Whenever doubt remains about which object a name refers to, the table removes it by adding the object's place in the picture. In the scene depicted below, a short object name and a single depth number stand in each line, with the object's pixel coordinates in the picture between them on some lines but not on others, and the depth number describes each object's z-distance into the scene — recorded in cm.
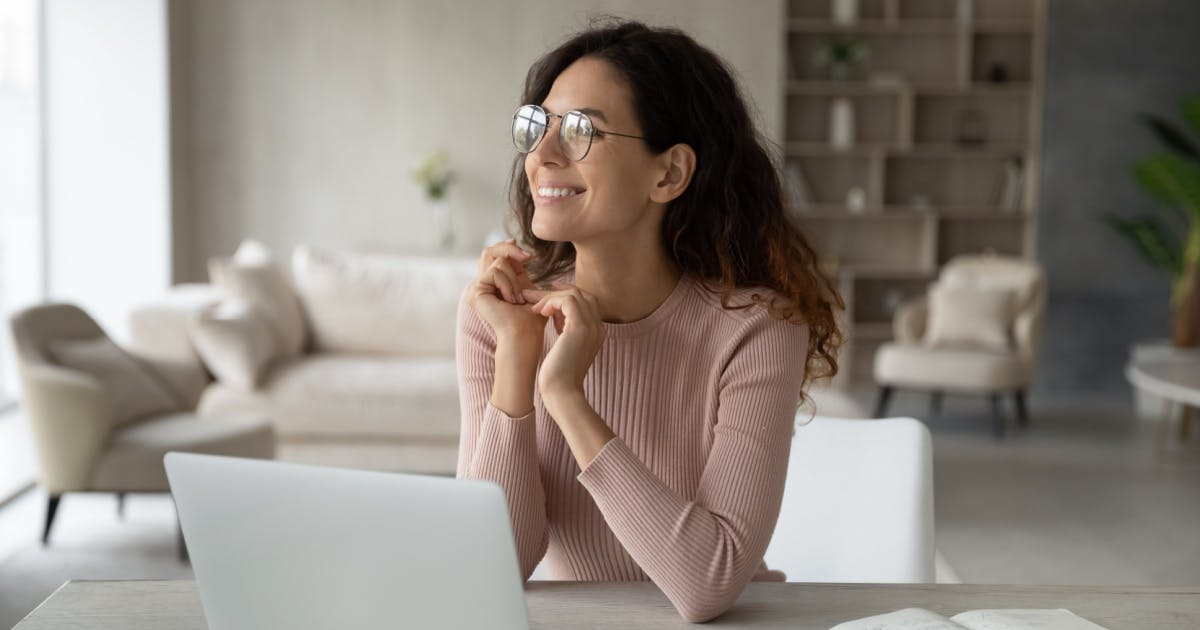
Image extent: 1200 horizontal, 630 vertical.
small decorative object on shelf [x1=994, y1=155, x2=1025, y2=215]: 719
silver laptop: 85
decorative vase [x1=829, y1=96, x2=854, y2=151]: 715
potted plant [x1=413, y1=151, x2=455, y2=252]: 661
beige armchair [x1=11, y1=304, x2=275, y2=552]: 365
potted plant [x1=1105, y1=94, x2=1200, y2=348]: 617
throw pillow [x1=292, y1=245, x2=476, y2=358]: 507
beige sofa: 445
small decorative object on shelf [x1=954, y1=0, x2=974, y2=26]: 710
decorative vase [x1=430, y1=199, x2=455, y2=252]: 690
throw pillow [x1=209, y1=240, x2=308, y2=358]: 476
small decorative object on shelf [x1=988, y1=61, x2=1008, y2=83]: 714
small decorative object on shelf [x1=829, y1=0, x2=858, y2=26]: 710
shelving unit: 717
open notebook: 108
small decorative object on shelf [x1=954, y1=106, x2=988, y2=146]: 732
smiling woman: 130
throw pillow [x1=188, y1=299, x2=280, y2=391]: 438
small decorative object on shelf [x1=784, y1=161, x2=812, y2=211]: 721
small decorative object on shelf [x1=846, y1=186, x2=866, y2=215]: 721
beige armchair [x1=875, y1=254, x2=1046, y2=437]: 587
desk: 115
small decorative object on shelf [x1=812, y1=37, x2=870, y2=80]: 709
